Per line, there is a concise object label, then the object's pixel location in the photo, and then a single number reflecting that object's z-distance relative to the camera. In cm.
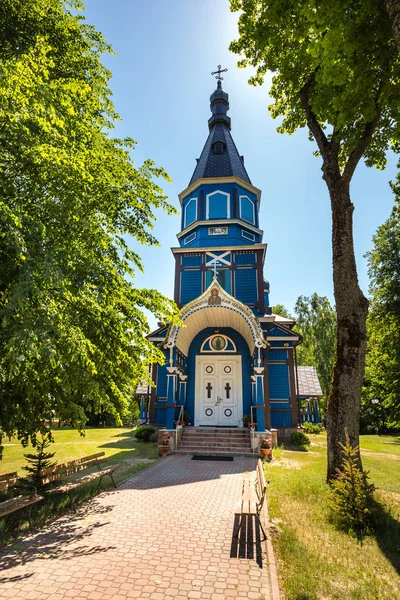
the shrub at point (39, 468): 684
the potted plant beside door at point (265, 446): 1158
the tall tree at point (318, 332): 3703
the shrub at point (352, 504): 550
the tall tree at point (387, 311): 1739
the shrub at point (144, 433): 1512
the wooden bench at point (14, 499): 506
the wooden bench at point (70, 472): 647
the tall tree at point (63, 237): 436
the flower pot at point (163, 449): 1226
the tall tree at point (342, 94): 668
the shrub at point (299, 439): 1450
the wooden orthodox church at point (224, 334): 1395
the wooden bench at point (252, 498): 532
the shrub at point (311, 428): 2133
